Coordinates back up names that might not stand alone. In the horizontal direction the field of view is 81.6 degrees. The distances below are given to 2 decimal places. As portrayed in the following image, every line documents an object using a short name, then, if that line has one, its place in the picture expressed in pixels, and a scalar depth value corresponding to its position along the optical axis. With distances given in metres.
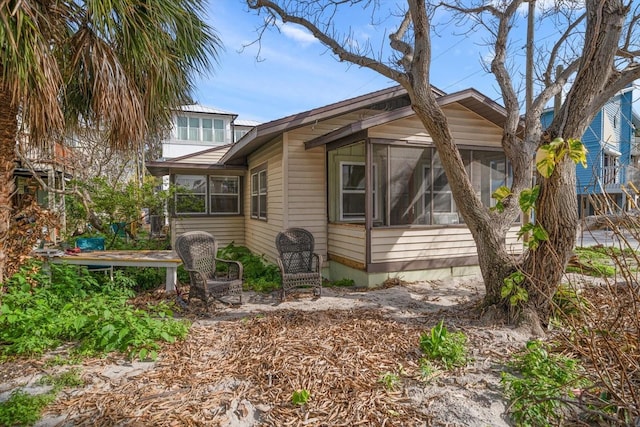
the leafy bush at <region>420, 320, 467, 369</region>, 3.57
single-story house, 7.13
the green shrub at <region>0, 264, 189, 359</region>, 3.77
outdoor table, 6.17
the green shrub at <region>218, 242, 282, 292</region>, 7.08
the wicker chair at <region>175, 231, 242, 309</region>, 5.38
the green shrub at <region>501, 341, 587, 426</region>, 2.68
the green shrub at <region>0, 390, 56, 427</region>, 2.63
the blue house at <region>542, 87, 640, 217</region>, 16.69
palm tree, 3.29
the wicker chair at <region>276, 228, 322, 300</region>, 6.88
